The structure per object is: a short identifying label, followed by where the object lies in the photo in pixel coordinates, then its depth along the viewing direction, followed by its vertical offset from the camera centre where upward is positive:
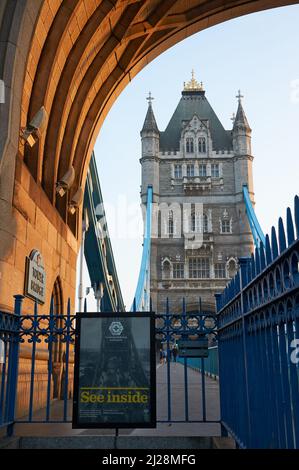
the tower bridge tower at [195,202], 53.19 +19.57
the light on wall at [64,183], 8.49 +3.31
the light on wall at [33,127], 6.65 +3.37
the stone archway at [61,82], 5.94 +4.59
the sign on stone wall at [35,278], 6.54 +1.35
